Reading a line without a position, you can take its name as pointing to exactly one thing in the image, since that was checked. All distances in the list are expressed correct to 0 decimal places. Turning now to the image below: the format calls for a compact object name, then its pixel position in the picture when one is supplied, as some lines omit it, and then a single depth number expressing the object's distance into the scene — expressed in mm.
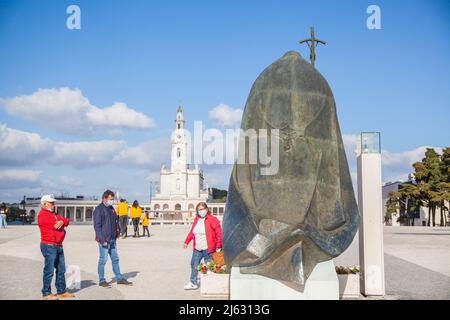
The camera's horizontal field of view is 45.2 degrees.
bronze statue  7555
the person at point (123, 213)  23208
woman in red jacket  10469
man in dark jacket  10352
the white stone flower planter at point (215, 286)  9352
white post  9219
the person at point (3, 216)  32131
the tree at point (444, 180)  42412
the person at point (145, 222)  28288
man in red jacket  8766
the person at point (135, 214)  25094
